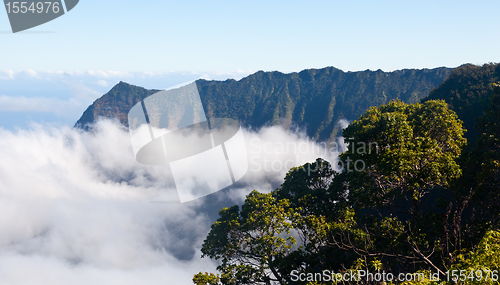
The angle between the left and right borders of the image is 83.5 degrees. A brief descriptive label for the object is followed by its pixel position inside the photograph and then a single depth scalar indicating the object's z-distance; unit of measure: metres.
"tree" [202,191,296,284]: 21.08
